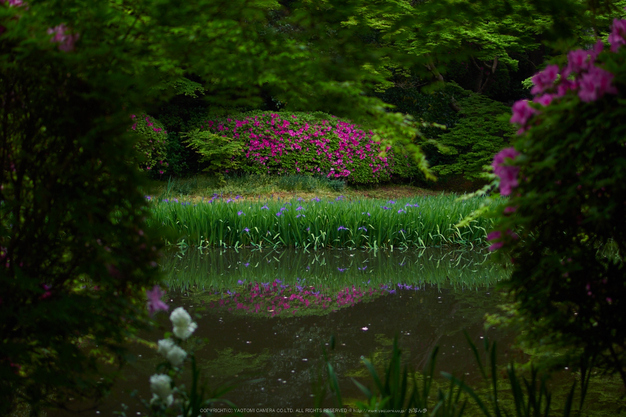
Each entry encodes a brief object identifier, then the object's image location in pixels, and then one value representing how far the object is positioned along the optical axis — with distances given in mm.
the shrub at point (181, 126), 23057
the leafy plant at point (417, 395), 6001
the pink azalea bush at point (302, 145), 22863
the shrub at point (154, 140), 22226
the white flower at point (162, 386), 5532
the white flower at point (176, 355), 5770
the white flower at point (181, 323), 5911
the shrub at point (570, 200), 6138
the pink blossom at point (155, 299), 6329
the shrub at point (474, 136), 22938
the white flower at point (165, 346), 5862
